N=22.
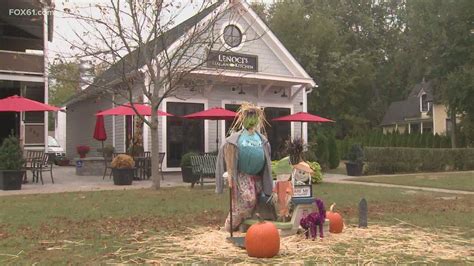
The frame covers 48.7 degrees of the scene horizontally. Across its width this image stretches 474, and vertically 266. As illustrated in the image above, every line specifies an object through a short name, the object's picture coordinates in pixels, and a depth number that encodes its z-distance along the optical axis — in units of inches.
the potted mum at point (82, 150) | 956.0
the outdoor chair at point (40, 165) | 593.6
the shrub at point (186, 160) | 626.8
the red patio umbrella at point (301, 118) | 781.7
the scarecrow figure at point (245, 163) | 268.1
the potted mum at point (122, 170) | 596.4
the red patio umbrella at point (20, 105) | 595.2
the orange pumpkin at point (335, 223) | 283.0
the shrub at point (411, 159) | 843.4
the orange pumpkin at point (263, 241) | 226.8
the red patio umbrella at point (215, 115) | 671.8
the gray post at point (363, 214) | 301.3
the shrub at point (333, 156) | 867.8
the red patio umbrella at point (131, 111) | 653.7
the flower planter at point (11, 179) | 543.5
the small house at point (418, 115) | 1728.6
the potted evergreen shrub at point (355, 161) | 779.4
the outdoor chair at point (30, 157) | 580.8
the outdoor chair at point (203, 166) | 553.3
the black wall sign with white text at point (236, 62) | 777.6
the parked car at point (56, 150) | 1126.7
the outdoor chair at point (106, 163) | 693.3
